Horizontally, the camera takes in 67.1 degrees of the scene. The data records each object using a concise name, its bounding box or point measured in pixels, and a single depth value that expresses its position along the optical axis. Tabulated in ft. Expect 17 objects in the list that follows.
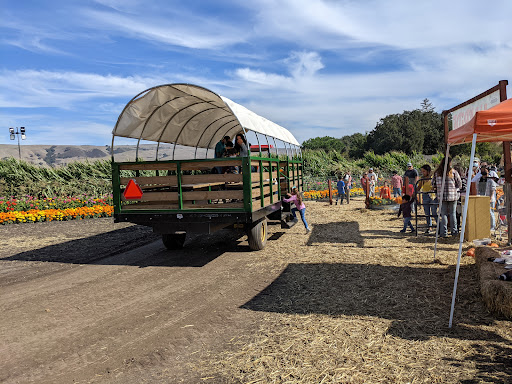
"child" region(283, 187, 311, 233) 32.29
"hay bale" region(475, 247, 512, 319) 13.32
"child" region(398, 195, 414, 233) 31.09
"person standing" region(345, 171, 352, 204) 58.72
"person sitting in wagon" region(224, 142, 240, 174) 25.92
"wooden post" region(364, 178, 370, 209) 49.16
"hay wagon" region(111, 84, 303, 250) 22.77
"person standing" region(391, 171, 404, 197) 53.36
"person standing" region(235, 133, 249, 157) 27.41
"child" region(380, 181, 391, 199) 51.16
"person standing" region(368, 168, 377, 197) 65.19
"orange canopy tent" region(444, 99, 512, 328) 14.39
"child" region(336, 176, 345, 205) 57.77
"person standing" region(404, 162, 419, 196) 40.88
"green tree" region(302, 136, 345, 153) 296.61
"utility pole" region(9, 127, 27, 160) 113.50
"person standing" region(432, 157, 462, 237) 27.32
